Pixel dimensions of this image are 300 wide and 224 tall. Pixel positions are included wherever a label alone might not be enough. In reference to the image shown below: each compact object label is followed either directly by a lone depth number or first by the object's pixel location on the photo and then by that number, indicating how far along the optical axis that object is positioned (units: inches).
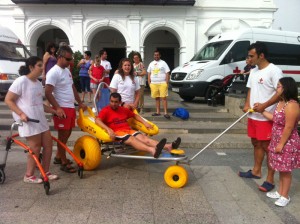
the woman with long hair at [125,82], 217.0
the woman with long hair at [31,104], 156.6
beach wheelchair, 168.6
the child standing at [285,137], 142.7
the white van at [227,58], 413.1
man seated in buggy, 177.0
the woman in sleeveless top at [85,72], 400.8
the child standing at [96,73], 355.6
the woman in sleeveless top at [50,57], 248.2
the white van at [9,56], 398.3
